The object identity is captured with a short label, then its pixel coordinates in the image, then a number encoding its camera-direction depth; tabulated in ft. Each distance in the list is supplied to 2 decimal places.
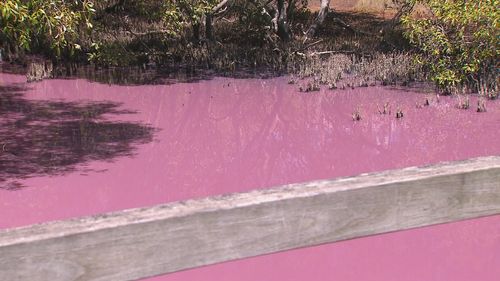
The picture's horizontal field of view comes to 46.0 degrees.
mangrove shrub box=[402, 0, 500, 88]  34.47
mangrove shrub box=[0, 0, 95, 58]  19.24
